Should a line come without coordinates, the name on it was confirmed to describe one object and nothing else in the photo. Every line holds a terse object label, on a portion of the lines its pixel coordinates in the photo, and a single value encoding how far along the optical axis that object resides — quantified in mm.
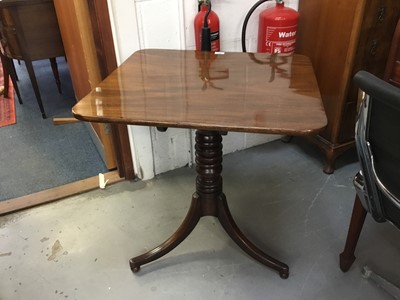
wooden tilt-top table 925
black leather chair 808
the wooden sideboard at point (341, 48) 1561
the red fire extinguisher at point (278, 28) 1691
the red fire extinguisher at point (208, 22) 1604
